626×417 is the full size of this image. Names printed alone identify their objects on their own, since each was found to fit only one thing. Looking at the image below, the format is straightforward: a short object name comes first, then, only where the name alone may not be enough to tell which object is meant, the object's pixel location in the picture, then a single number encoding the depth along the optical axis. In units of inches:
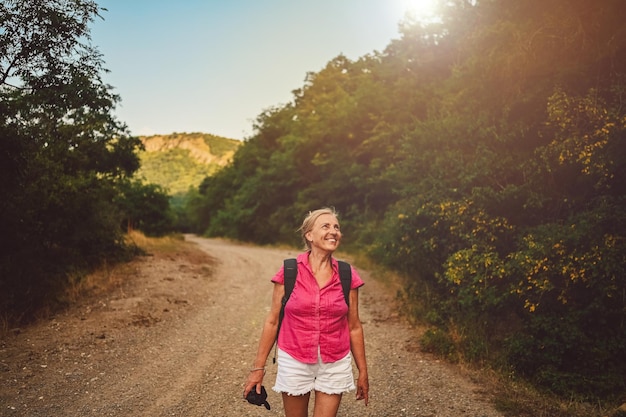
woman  106.7
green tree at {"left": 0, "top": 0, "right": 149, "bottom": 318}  271.7
